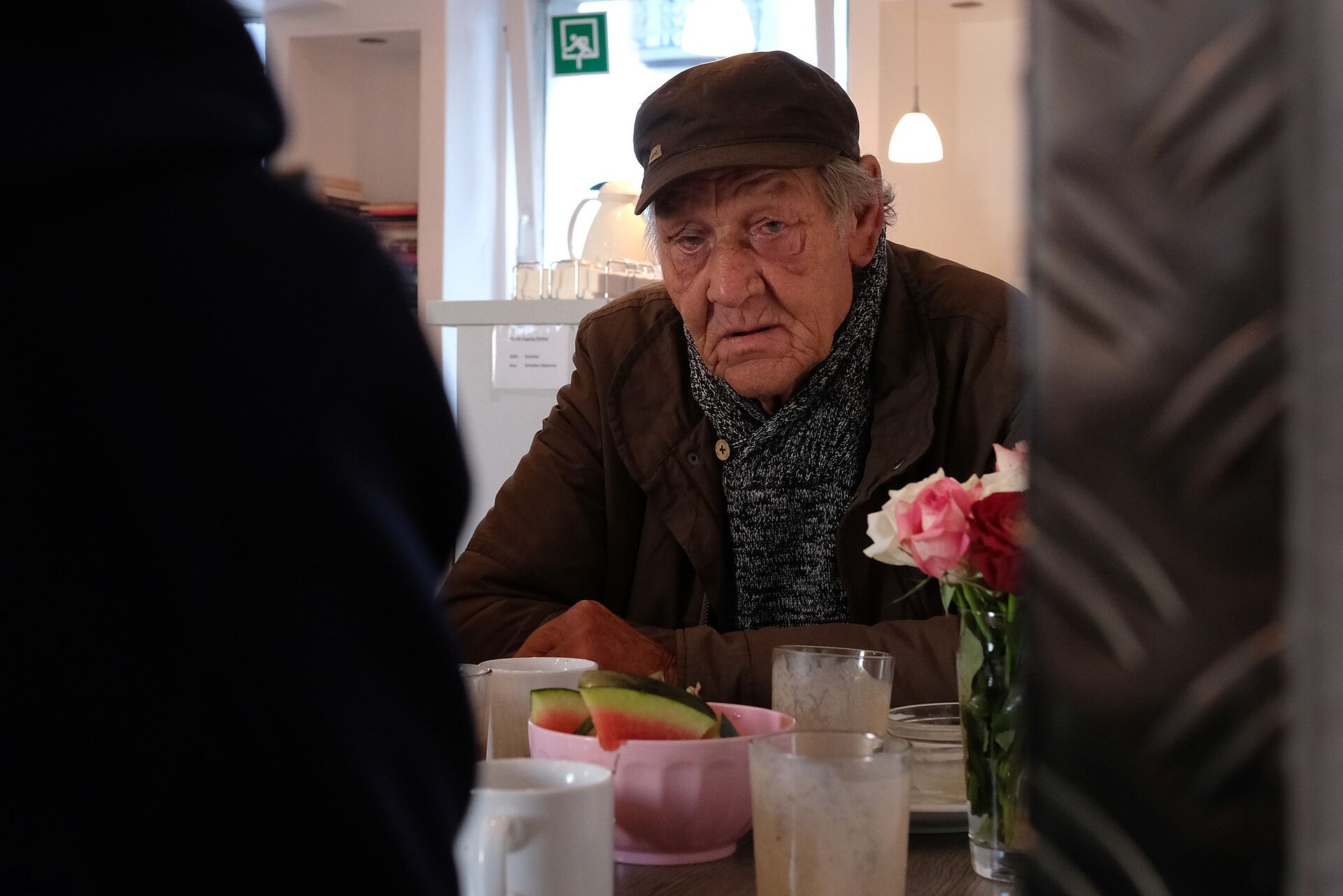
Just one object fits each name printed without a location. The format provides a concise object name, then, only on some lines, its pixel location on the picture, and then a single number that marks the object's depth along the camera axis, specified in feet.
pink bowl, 2.70
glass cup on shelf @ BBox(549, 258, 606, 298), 10.62
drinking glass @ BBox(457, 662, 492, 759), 3.25
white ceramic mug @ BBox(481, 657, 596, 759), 3.38
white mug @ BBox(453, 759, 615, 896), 2.15
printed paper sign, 10.00
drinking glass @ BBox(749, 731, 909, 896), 2.30
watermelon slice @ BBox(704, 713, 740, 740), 2.87
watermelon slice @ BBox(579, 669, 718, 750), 2.76
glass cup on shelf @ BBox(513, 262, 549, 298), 10.82
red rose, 2.58
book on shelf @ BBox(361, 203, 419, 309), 16.28
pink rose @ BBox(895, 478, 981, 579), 2.75
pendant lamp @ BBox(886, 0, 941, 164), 13.75
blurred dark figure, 1.21
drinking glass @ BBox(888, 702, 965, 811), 3.21
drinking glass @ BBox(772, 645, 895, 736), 3.23
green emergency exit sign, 16.24
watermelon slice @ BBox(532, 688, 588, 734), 2.97
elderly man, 5.70
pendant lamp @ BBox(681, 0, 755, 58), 14.56
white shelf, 10.10
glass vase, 2.63
